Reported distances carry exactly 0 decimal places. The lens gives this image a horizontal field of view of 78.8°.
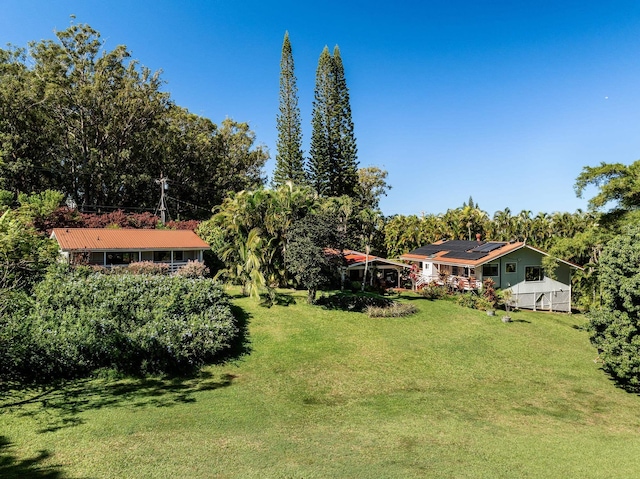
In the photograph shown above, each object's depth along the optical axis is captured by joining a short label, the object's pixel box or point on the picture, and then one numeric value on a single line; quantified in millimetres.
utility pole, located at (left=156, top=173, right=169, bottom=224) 34750
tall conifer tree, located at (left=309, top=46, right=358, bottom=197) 43156
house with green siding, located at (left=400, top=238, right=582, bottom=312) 25969
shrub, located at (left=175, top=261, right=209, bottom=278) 23812
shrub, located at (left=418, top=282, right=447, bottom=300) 25484
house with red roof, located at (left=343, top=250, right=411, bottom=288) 27969
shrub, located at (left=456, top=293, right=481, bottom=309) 23434
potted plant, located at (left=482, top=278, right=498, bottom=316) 23473
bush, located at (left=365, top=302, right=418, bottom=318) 20547
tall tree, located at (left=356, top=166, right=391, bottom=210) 56966
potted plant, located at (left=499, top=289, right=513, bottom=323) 23422
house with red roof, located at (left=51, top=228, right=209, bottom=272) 24281
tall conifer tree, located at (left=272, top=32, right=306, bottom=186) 43312
